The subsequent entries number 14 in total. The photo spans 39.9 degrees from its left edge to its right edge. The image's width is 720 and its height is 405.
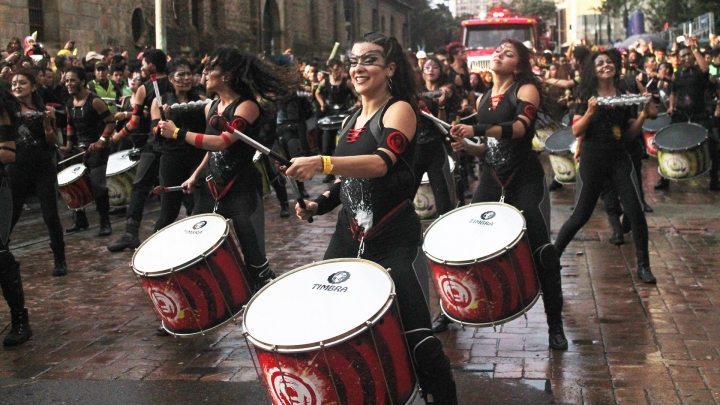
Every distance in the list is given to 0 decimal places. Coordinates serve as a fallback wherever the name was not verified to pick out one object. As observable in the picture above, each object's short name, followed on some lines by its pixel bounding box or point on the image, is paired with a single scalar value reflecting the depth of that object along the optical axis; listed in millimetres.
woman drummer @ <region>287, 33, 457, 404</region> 4137
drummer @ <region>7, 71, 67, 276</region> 8148
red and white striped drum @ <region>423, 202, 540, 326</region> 5336
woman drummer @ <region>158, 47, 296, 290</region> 6402
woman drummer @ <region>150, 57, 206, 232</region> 7814
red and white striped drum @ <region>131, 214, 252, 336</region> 5637
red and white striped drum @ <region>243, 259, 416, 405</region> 3654
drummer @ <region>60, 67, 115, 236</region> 10641
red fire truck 27500
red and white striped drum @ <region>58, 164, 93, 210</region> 10945
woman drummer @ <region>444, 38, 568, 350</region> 5789
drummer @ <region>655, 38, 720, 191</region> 13484
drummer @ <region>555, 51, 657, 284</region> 7332
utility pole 18625
